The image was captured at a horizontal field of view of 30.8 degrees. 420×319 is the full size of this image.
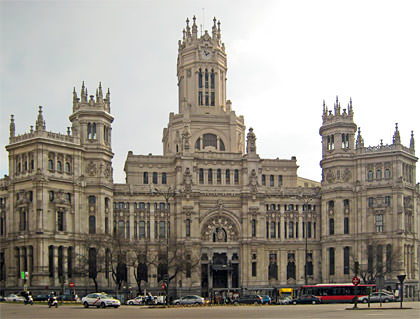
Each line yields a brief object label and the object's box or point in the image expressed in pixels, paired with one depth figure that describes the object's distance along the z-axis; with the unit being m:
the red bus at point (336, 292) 104.94
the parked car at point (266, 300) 101.96
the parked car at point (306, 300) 102.56
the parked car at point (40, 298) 109.94
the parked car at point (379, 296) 103.71
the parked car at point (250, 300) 98.50
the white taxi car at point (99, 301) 85.12
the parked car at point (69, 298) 108.09
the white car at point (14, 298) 105.64
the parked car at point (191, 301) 97.56
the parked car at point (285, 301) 102.11
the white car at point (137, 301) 103.62
